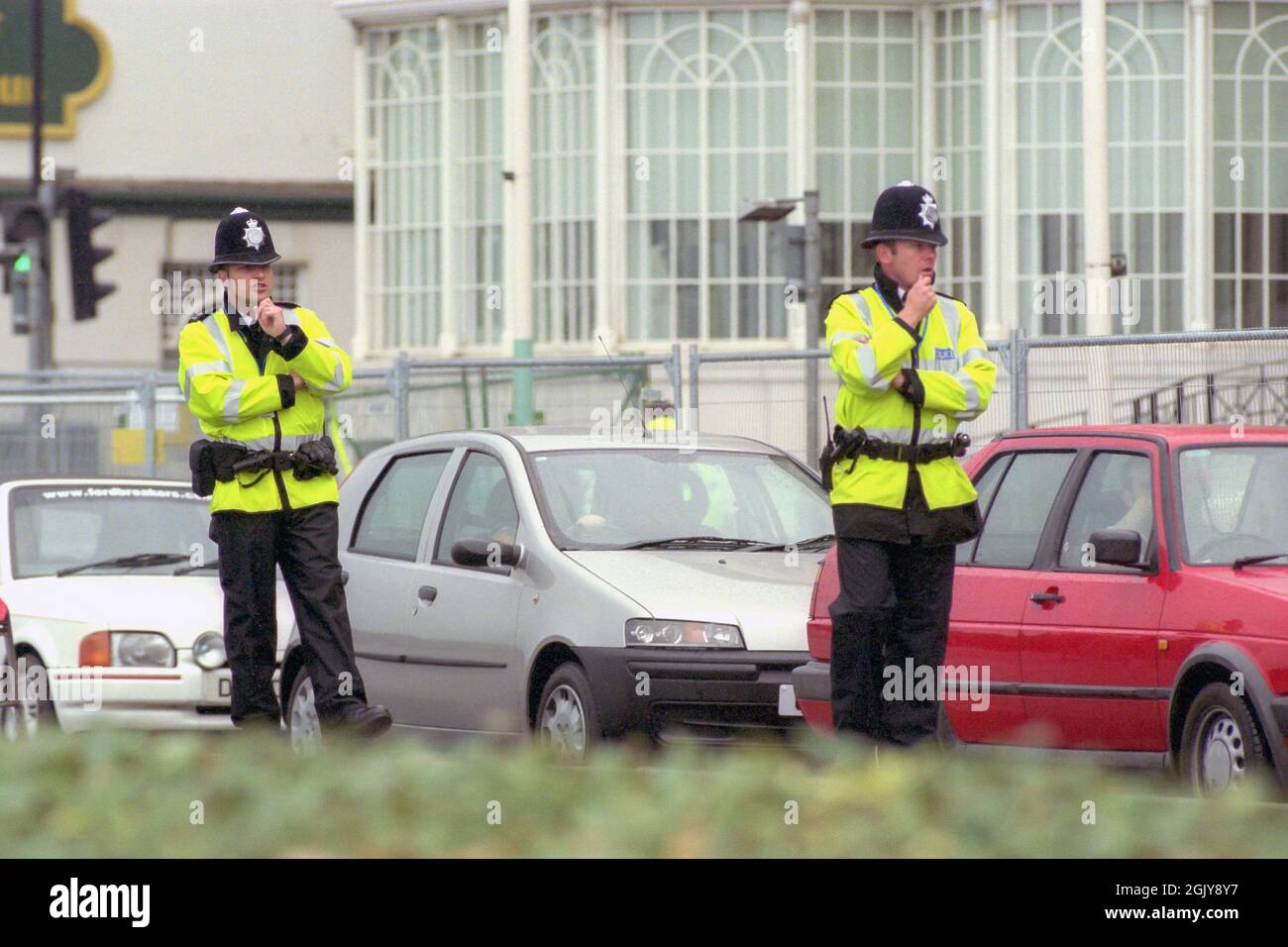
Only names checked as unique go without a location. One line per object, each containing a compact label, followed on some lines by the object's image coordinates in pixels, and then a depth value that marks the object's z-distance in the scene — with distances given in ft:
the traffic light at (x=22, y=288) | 141.69
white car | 66.90
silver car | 56.70
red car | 48.29
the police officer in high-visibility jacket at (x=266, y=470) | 54.49
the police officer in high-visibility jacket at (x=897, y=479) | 46.09
